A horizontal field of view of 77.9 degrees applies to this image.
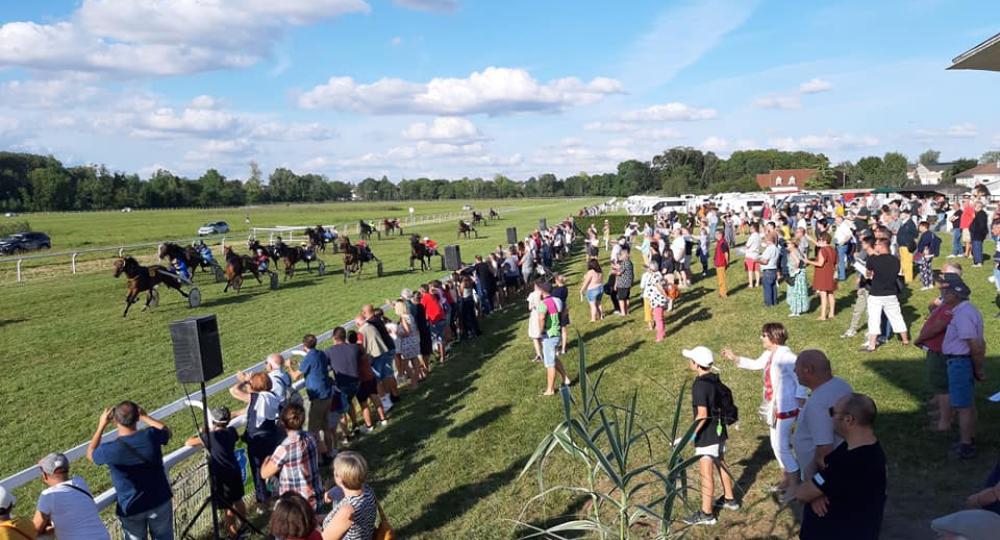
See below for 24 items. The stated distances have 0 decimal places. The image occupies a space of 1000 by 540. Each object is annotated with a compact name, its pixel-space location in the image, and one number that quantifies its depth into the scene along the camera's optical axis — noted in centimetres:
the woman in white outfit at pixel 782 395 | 497
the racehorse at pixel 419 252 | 2230
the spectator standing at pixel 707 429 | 480
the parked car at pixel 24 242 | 3241
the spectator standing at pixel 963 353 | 521
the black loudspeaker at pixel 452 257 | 1792
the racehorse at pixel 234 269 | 1788
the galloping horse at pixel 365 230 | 3476
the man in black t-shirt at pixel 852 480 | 301
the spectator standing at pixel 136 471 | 454
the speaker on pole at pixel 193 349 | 526
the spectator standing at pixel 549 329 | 855
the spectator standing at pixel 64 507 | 403
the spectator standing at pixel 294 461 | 491
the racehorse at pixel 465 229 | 3541
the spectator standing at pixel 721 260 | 1320
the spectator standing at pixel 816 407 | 388
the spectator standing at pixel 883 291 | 767
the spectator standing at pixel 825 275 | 969
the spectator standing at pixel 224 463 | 536
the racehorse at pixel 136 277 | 1495
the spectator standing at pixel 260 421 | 577
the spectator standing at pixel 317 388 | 682
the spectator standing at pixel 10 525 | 364
